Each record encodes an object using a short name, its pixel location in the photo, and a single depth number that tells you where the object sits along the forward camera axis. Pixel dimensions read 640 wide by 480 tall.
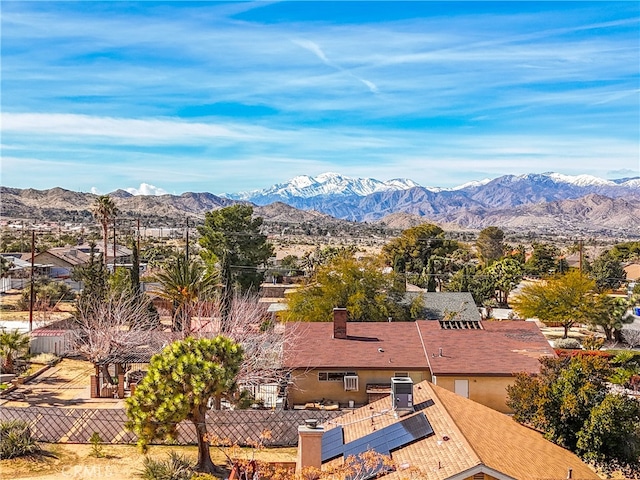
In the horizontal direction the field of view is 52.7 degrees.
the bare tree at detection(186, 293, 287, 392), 30.50
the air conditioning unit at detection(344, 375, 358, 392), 31.61
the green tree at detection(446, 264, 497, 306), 66.12
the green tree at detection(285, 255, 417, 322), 43.69
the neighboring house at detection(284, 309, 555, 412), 30.94
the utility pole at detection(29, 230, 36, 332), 45.88
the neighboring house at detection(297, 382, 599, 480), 15.91
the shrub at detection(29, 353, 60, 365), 39.54
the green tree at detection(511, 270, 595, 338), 49.62
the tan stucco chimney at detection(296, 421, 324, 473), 17.16
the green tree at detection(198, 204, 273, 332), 61.28
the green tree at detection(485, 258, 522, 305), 67.94
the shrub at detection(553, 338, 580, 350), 45.41
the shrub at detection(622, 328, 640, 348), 47.38
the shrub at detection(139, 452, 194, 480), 21.47
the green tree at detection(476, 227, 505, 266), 112.69
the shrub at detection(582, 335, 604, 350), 43.62
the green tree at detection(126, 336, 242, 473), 20.42
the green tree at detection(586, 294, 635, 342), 48.59
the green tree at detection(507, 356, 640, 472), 20.69
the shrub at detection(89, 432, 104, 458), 24.16
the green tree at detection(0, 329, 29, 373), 36.09
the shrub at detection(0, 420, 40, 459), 23.44
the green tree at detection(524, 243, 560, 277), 92.44
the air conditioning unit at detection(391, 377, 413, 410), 20.48
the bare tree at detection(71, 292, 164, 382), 33.59
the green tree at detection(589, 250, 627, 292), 81.75
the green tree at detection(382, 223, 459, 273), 82.44
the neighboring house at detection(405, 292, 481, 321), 48.03
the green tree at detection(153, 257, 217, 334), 39.57
